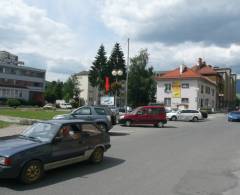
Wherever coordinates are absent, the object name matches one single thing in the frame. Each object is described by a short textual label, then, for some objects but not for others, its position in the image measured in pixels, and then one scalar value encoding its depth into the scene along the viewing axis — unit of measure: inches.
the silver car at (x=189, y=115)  1064.9
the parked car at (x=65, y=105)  2508.1
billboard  994.6
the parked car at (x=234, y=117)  1109.2
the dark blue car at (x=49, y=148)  203.3
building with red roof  1953.1
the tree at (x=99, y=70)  2143.0
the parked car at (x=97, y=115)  522.7
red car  758.5
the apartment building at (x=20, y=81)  2470.4
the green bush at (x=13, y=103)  1866.3
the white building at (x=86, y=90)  3287.7
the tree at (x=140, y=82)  2123.3
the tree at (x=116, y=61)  2140.9
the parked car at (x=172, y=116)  1081.3
